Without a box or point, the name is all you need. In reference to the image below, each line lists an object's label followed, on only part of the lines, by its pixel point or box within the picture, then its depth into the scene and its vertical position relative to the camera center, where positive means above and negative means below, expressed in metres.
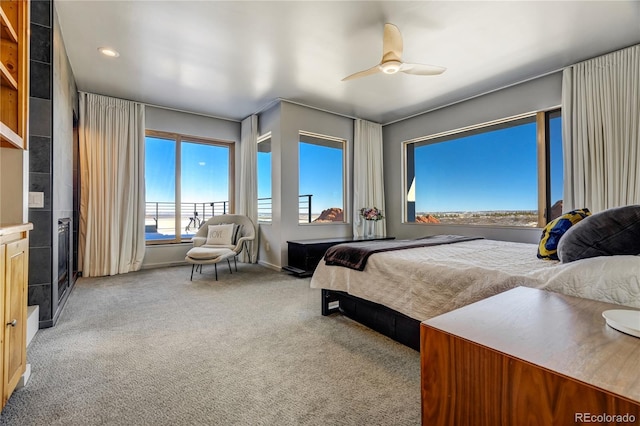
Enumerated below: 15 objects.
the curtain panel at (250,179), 5.23 +0.67
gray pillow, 1.46 -0.12
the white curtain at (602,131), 3.00 +0.90
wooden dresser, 0.67 -0.39
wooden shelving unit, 1.65 +0.85
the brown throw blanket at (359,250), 2.38 -0.30
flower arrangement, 5.37 +0.03
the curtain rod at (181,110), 4.70 +1.85
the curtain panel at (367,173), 5.48 +0.81
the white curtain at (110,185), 4.23 +0.46
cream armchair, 4.04 -0.36
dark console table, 4.31 -0.60
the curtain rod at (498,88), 3.22 +1.76
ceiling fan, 2.64 +1.46
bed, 1.35 -0.38
